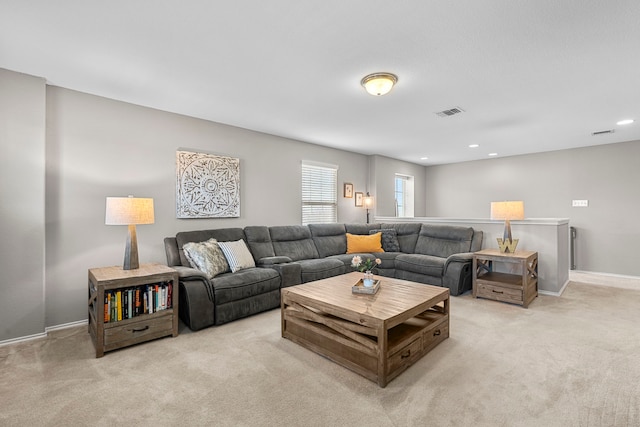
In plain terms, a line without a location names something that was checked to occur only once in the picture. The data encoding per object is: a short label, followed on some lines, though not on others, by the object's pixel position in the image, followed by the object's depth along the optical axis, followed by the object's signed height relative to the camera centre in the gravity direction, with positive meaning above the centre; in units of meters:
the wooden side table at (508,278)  3.70 -0.89
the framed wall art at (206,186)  3.86 +0.40
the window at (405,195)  7.69 +0.47
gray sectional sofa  3.09 -0.67
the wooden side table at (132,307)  2.50 -0.82
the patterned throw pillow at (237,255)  3.60 -0.49
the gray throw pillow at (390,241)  5.39 -0.49
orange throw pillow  5.25 -0.52
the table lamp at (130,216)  2.80 +0.00
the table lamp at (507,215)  4.10 -0.03
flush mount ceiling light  2.77 +1.23
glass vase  2.72 -0.61
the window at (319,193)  5.48 +0.40
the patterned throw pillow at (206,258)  3.33 -0.49
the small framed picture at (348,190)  6.18 +0.50
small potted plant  2.74 -0.52
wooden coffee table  2.09 -0.89
